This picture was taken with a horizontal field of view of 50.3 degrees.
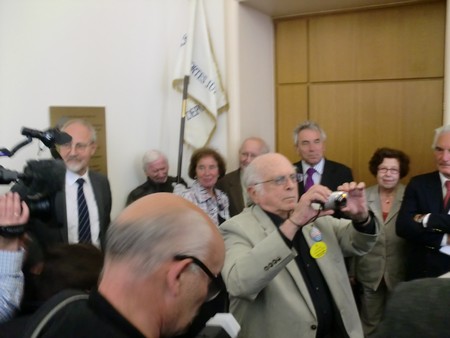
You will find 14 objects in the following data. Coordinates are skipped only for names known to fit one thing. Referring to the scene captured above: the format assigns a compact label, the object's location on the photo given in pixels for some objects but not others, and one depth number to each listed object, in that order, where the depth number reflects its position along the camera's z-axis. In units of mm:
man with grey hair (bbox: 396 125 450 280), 2514
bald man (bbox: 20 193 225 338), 880
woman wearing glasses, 2865
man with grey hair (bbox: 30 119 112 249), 2465
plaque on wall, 3204
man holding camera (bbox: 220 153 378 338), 1695
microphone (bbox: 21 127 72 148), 1979
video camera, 1588
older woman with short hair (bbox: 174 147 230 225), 3201
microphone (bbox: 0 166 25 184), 1640
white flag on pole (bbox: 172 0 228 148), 4035
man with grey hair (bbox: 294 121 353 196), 3223
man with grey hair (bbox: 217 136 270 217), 3309
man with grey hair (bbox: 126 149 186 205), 3674
